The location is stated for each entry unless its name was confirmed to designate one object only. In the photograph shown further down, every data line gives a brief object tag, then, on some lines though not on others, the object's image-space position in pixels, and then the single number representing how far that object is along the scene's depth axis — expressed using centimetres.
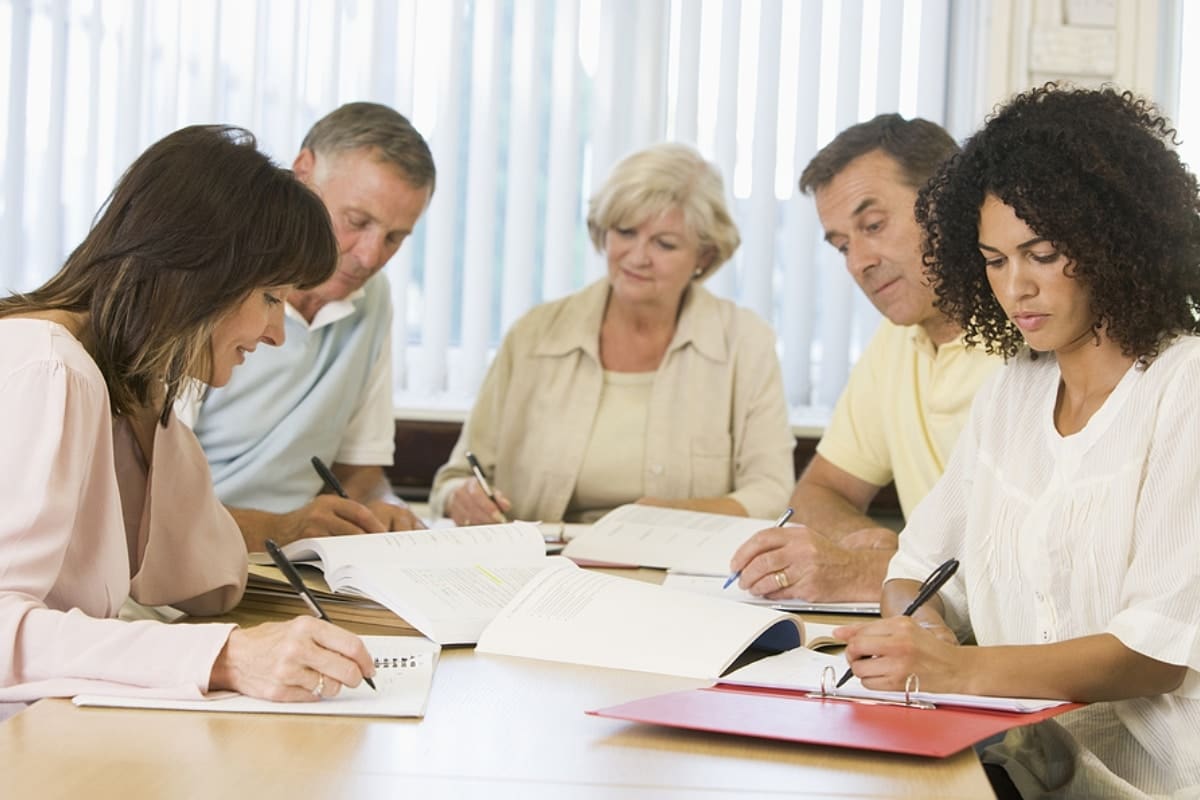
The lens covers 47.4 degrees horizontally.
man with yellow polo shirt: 238
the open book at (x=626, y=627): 137
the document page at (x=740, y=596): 175
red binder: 110
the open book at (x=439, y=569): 147
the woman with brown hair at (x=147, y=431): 121
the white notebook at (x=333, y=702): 117
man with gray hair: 239
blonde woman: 282
